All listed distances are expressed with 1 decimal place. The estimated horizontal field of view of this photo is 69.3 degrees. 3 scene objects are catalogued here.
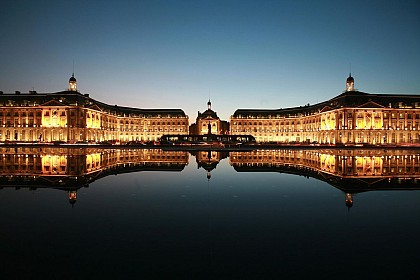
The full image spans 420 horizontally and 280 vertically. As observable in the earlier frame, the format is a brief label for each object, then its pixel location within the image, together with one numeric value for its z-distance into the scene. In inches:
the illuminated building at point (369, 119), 3814.0
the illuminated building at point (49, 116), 3882.9
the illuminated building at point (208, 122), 5713.6
